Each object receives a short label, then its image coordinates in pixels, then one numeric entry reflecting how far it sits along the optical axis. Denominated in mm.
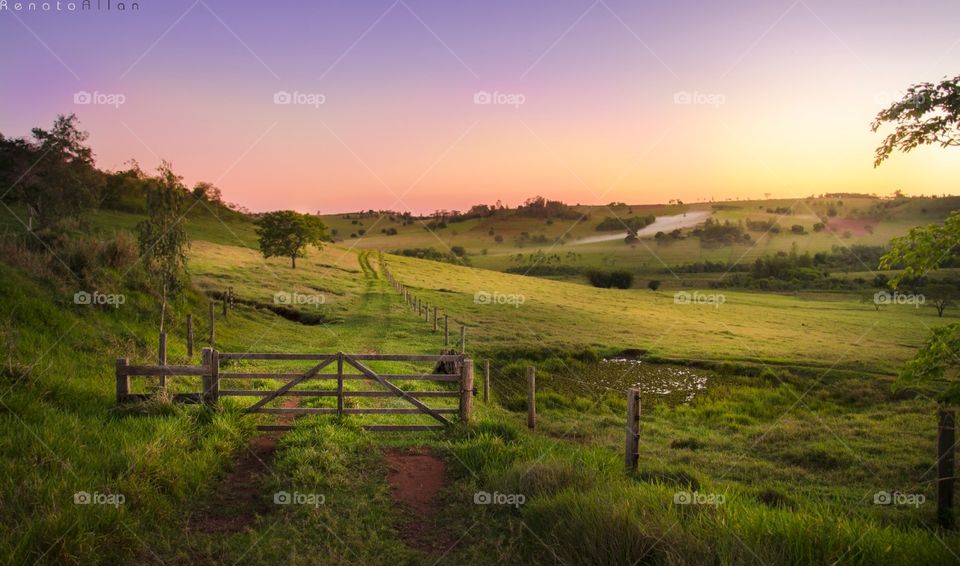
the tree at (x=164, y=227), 18609
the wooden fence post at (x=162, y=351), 16781
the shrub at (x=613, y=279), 92500
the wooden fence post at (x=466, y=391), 12664
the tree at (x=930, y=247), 9125
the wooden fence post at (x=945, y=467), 9297
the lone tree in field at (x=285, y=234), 62750
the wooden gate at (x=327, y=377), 11406
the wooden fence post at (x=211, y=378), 11516
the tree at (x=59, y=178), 45969
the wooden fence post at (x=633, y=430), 9844
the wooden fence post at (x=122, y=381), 11141
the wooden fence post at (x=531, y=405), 16173
